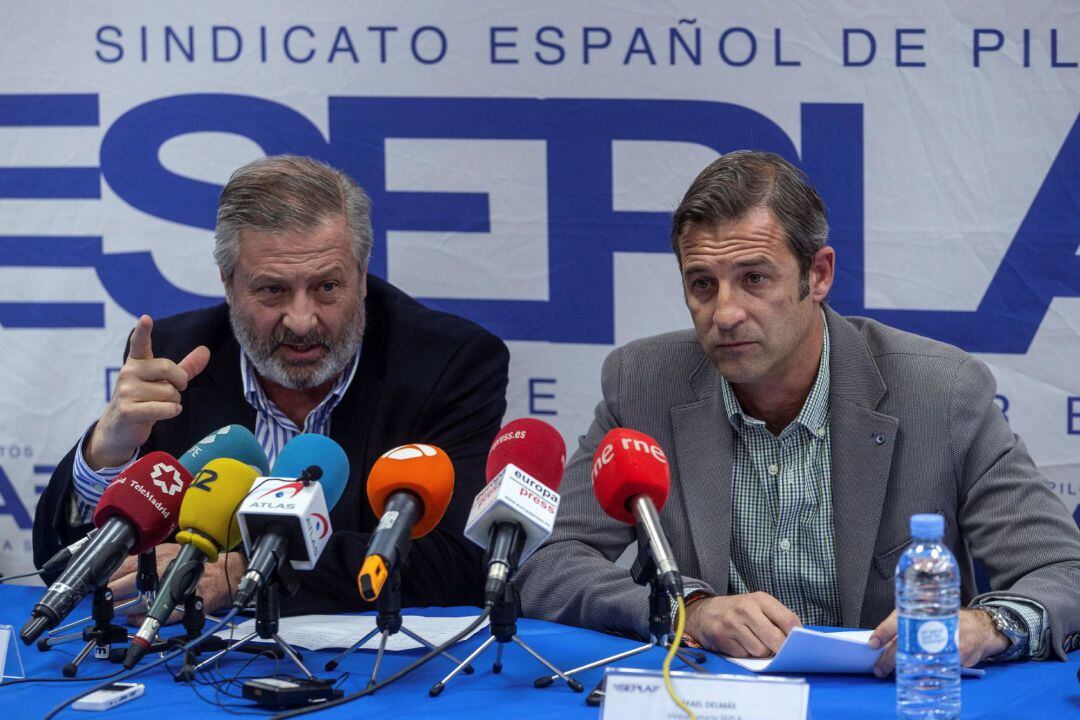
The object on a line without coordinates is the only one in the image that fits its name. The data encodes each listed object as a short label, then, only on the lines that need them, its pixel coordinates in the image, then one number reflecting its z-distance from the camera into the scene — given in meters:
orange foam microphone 4.04
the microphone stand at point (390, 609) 4.28
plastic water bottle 3.87
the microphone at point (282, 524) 4.04
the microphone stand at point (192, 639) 4.53
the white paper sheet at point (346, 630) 5.01
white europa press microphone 4.00
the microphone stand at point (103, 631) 4.83
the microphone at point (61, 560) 4.58
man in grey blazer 5.67
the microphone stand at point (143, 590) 4.75
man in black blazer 6.11
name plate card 3.70
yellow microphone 4.08
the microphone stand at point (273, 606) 4.30
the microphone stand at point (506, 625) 4.18
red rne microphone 4.00
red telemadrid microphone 4.17
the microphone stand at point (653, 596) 4.15
